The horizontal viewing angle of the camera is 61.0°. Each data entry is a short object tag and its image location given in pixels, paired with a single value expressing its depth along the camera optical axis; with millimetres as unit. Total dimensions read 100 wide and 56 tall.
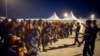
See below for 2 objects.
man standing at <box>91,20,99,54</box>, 4839
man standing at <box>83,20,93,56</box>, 4666
